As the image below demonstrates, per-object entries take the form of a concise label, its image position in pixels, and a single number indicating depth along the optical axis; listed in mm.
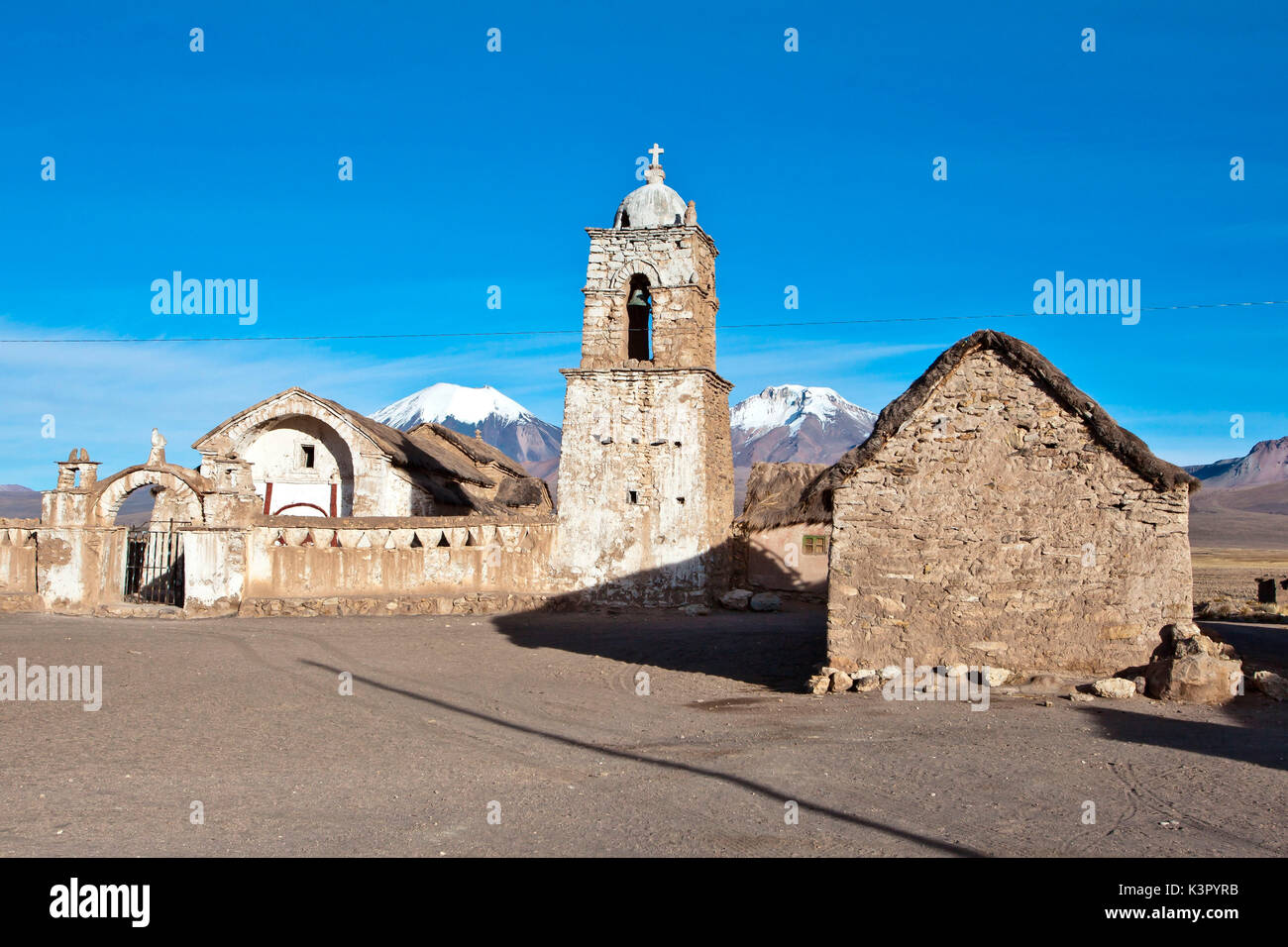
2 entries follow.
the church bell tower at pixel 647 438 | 20672
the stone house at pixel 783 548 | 25141
